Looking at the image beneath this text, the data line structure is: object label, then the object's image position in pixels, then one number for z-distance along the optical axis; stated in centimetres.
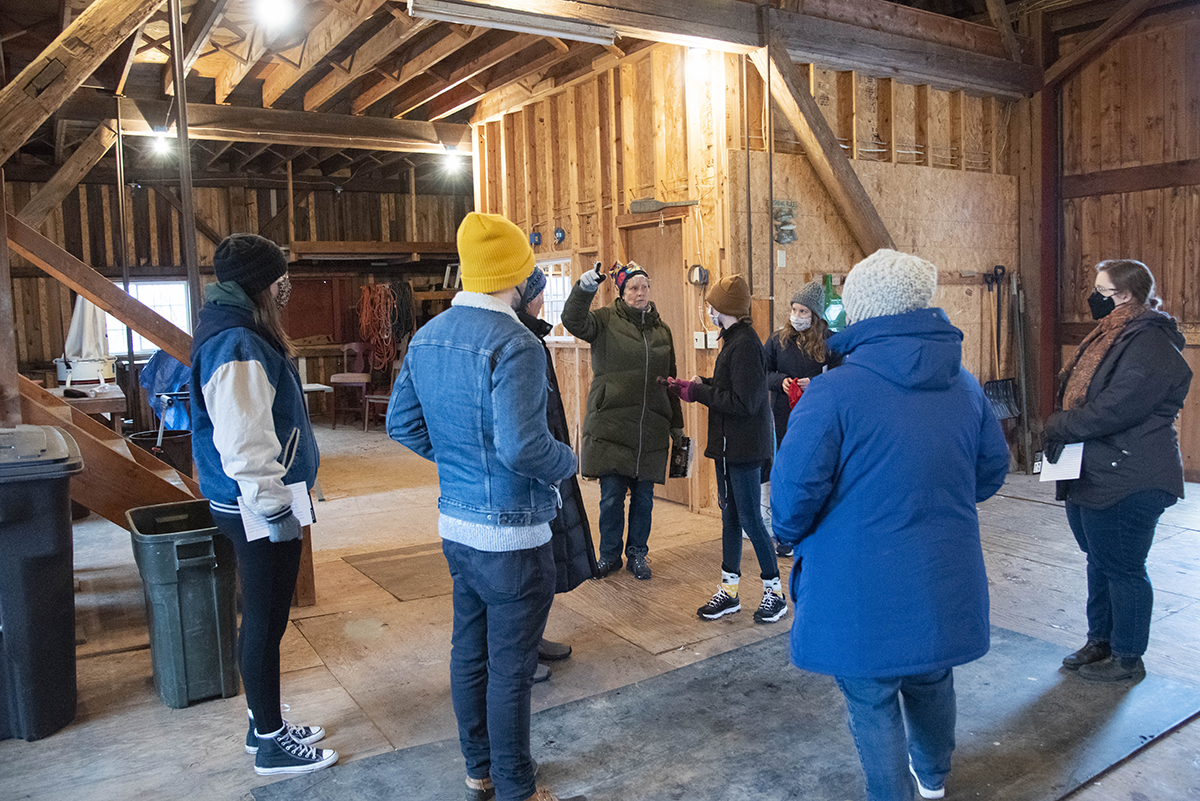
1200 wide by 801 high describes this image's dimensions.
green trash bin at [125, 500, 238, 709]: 329
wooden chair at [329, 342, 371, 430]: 1191
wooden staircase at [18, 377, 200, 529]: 397
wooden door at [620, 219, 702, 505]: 659
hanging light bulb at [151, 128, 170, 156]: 976
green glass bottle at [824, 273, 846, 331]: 607
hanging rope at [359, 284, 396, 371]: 1293
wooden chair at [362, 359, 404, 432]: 1163
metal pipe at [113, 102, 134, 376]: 745
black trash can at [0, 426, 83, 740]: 305
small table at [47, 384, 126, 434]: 699
